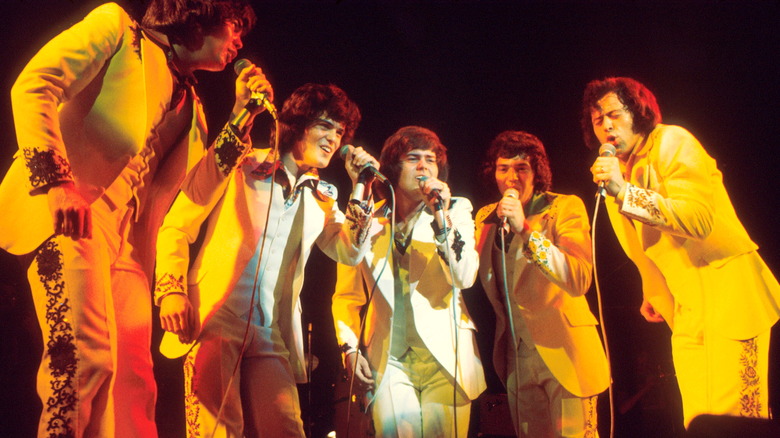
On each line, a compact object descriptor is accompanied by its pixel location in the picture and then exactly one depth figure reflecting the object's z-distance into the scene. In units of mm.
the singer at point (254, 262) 2516
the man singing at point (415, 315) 2818
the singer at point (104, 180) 2012
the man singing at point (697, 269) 2729
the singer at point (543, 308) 2857
